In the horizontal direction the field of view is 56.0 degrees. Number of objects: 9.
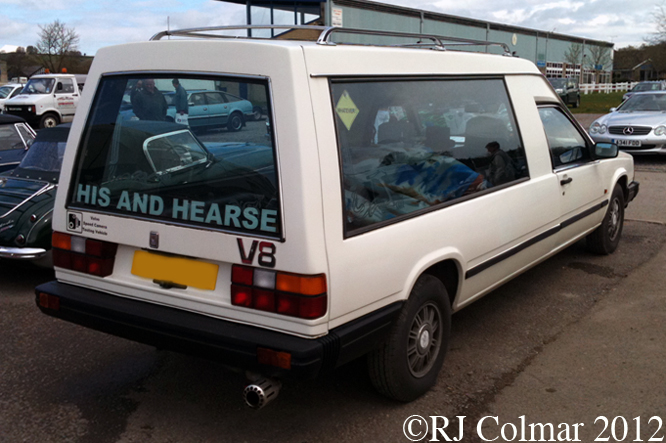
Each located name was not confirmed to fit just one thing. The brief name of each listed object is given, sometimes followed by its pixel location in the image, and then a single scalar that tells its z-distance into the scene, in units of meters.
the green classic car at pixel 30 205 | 5.21
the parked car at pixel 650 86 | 31.18
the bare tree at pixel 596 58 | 66.75
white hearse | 2.63
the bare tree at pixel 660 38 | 39.31
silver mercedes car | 12.87
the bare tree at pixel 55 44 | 47.09
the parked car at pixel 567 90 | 34.22
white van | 20.59
